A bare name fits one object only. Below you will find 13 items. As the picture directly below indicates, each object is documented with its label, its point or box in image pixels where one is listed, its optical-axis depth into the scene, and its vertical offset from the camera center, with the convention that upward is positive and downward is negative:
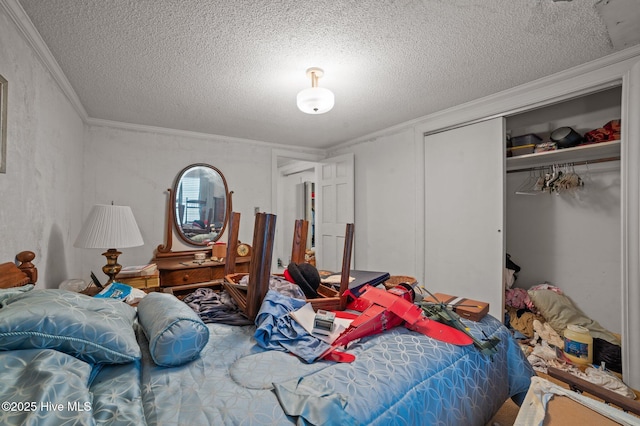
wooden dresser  2.98 -0.67
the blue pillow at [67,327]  0.75 -0.34
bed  0.68 -0.53
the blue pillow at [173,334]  0.93 -0.42
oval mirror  3.47 +0.12
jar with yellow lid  2.24 -1.07
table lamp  2.09 -0.15
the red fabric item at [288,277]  1.64 -0.39
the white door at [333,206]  4.06 +0.12
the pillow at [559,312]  2.48 -0.90
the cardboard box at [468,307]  1.47 -0.52
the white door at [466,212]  2.60 +0.02
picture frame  1.30 +0.42
